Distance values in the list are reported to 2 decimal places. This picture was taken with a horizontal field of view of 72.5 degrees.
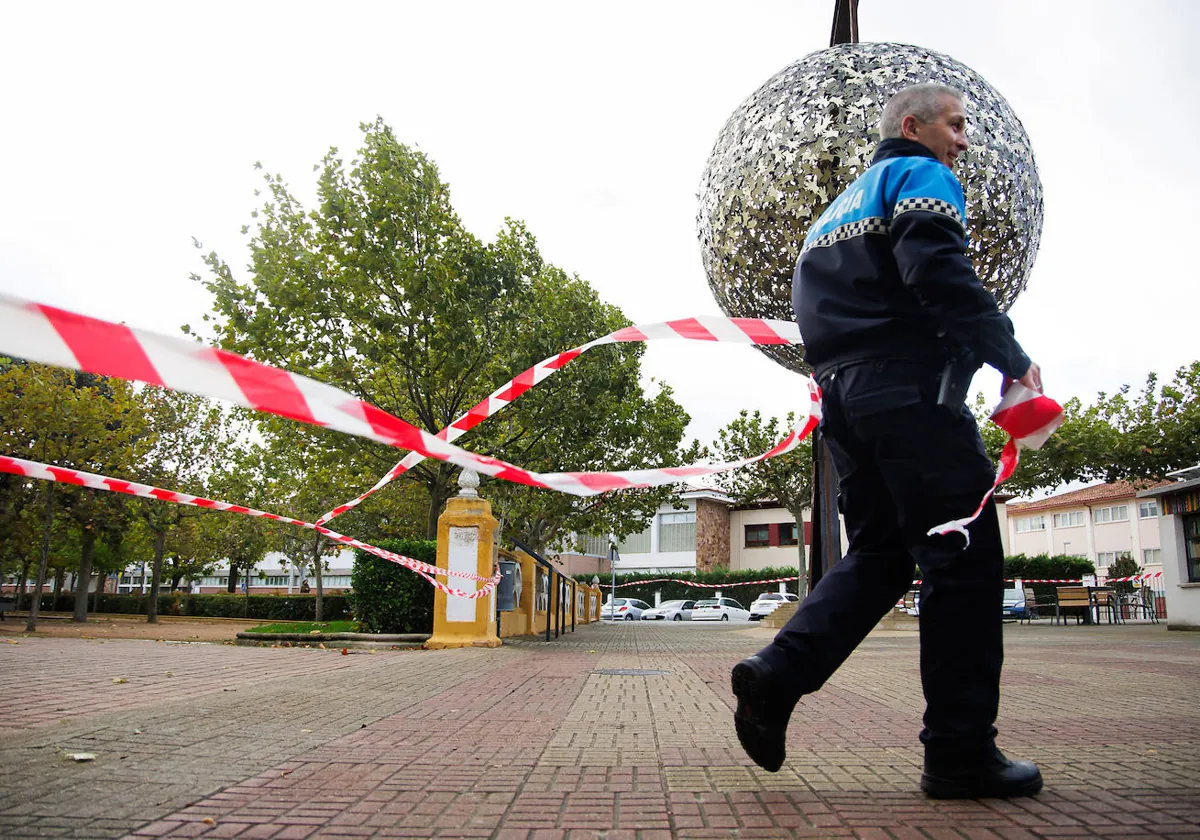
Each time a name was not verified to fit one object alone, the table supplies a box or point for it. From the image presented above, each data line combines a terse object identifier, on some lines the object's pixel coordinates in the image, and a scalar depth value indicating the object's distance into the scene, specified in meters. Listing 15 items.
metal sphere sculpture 5.00
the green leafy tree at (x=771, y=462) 28.42
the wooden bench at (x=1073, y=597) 20.66
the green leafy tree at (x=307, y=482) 14.99
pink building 49.97
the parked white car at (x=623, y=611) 41.19
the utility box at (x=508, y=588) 12.63
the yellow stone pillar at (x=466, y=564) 11.09
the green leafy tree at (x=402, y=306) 14.40
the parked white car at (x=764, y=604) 40.53
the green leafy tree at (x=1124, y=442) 19.91
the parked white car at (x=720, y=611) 41.81
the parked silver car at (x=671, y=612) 43.28
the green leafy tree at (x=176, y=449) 24.05
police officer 2.24
